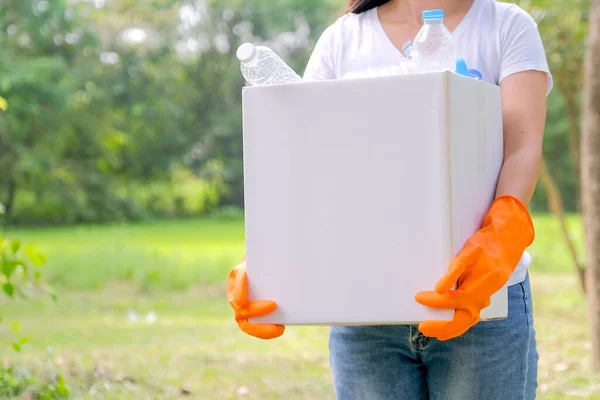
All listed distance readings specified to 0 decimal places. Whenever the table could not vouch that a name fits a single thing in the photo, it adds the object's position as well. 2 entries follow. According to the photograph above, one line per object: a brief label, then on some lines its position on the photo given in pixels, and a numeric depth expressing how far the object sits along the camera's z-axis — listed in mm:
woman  2271
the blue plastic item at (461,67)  2258
